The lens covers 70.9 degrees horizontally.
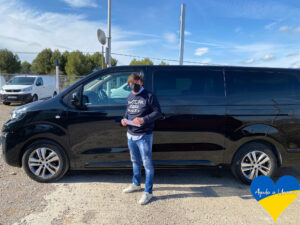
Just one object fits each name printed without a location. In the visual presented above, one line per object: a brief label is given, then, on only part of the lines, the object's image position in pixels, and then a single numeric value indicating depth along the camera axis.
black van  3.24
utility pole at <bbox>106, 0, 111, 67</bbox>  8.63
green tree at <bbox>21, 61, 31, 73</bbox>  68.56
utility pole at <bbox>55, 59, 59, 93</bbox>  14.07
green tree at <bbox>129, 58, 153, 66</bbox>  56.09
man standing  2.65
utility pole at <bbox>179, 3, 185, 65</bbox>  7.25
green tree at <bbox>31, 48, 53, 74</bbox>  56.97
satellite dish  8.05
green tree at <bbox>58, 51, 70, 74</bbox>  56.70
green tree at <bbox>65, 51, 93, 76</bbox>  49.97
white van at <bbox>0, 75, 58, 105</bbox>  11.78
